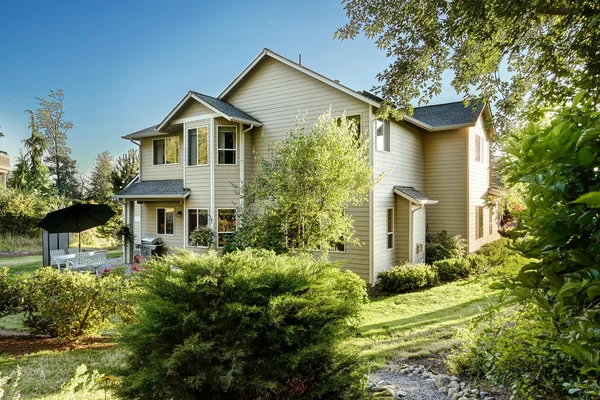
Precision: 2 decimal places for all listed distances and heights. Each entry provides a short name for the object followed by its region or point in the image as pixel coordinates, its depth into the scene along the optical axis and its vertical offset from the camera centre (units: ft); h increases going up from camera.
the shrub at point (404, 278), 36.96 -8.39
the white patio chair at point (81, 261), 42.27 -7.22
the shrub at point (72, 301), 19.94 -5.78
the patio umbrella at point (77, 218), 38.17 -1.48
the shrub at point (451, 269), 42.19 -8.36
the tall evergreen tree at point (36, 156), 109.70 +16.85
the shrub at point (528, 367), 8.48 -4.69
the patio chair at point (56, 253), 46.60 -6.75
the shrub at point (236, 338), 9.57 -4.04
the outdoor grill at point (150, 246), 52.80 -6.51
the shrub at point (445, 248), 47.44 -6.46
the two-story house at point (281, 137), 41.06 +6.34
